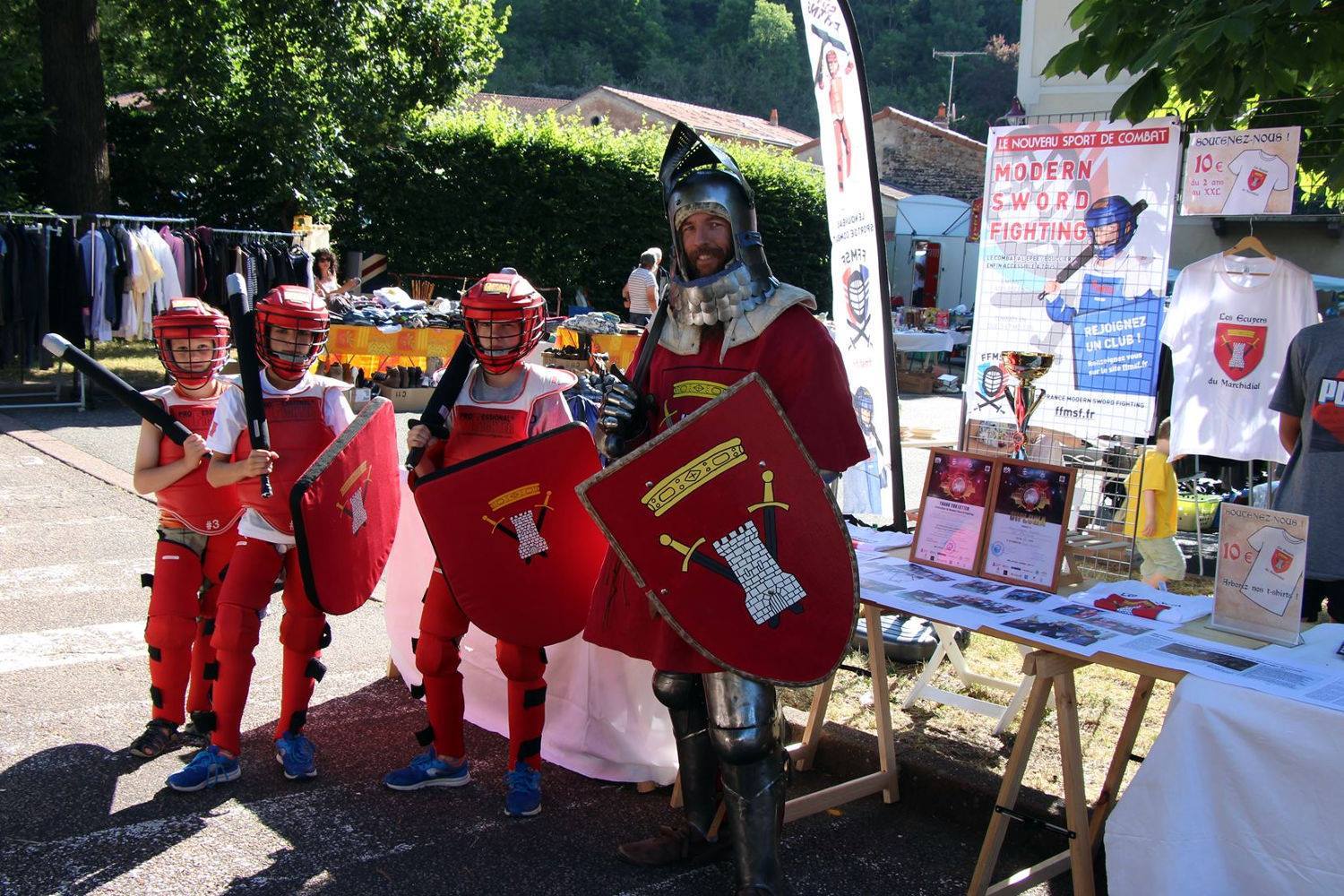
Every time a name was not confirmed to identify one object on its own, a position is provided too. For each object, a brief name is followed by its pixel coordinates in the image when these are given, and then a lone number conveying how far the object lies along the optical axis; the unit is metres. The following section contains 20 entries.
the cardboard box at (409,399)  11.52
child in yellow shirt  5.22
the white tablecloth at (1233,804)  2.25
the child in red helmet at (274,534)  3.48
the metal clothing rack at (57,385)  10.17
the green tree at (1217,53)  3.54
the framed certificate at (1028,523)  3.17
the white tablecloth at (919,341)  14.91
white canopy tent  23.58
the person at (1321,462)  3.55
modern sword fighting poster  4.63
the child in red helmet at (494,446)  3.43
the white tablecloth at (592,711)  3.72
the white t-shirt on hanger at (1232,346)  5.55
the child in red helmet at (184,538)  3.66
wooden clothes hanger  5.56
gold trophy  4.27
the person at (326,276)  12.80
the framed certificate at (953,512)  3.31
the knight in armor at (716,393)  2.83
